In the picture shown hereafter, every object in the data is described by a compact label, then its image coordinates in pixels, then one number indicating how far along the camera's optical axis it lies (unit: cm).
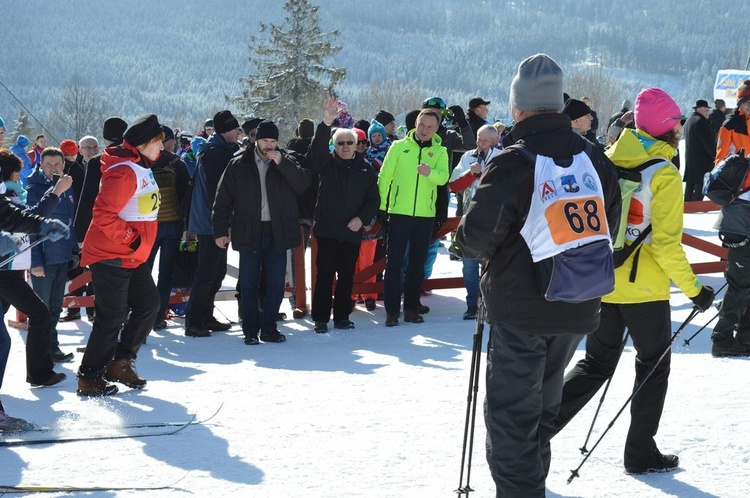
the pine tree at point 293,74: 5887
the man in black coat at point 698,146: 1538
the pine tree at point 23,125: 8725
